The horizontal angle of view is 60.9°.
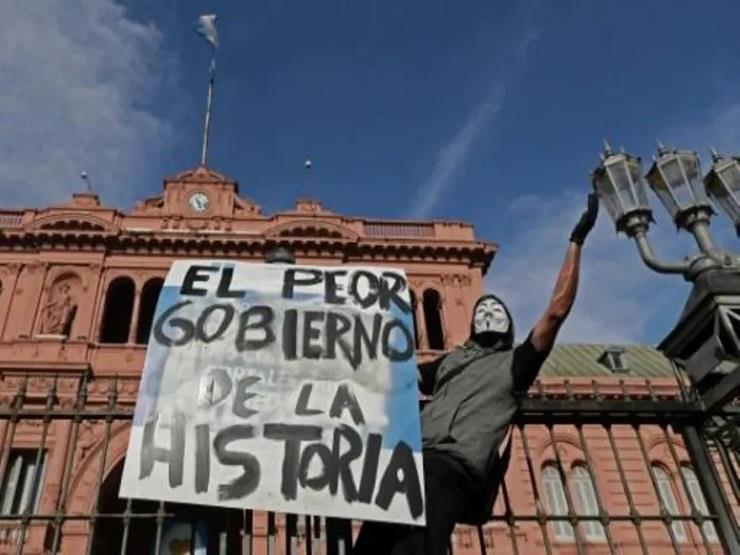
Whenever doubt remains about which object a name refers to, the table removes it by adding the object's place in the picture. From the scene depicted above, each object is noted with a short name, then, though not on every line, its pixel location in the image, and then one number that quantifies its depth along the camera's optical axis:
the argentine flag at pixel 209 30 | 25.86
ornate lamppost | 4.08
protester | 2.84
